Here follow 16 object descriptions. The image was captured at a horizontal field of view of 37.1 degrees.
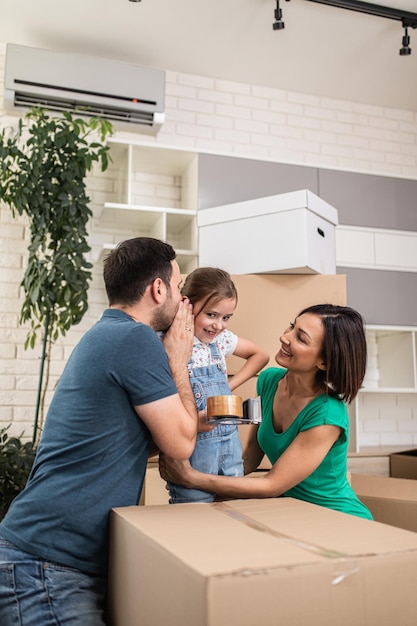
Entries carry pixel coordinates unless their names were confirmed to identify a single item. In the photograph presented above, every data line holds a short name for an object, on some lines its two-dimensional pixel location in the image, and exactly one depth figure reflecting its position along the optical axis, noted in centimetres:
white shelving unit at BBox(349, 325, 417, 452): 353
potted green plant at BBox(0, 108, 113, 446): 283
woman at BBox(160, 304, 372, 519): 142
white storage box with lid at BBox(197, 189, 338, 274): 250
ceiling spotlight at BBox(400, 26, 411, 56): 326
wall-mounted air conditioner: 325
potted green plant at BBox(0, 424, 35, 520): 259
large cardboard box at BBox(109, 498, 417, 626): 72
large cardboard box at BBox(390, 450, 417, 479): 339
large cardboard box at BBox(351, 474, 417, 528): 228
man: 109
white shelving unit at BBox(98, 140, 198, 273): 320
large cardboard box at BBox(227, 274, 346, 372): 242
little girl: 156
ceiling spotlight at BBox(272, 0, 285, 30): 300
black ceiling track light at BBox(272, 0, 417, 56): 303
